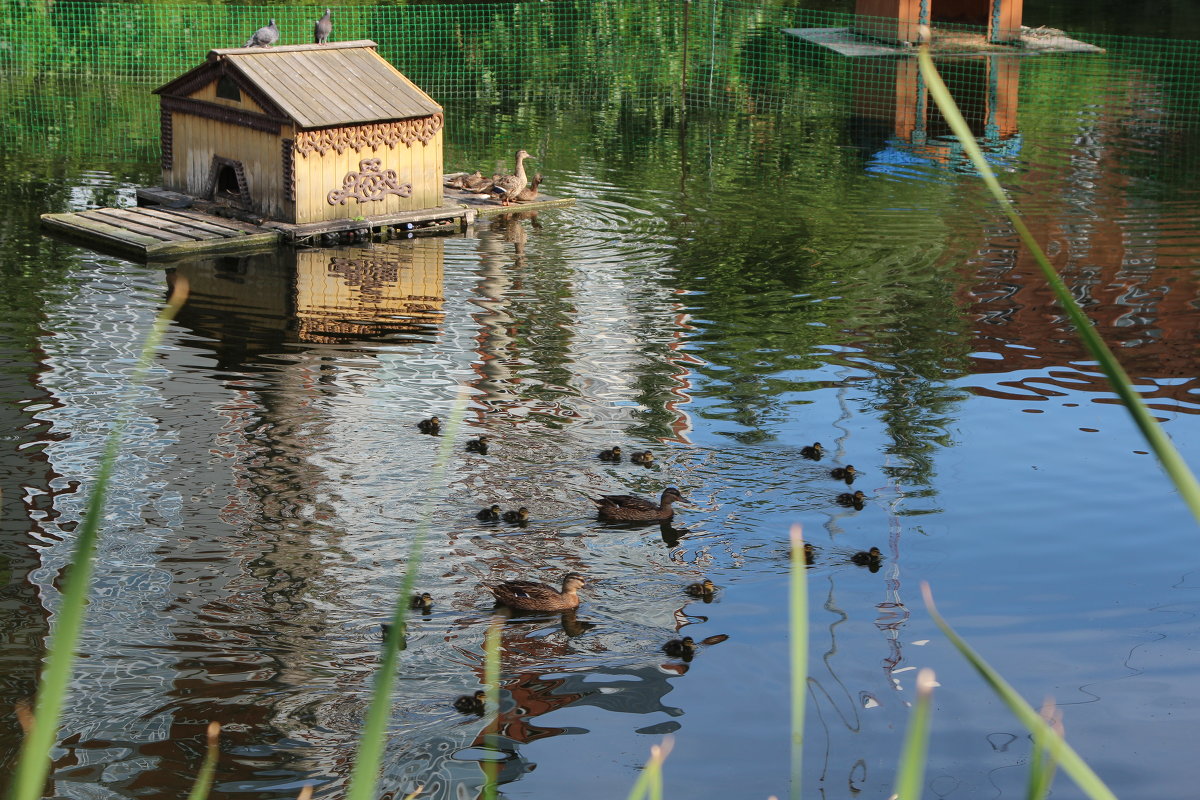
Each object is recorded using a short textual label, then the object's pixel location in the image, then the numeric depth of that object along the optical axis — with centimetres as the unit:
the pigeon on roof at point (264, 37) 1931
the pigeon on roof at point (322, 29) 1998
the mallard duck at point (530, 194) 1997
